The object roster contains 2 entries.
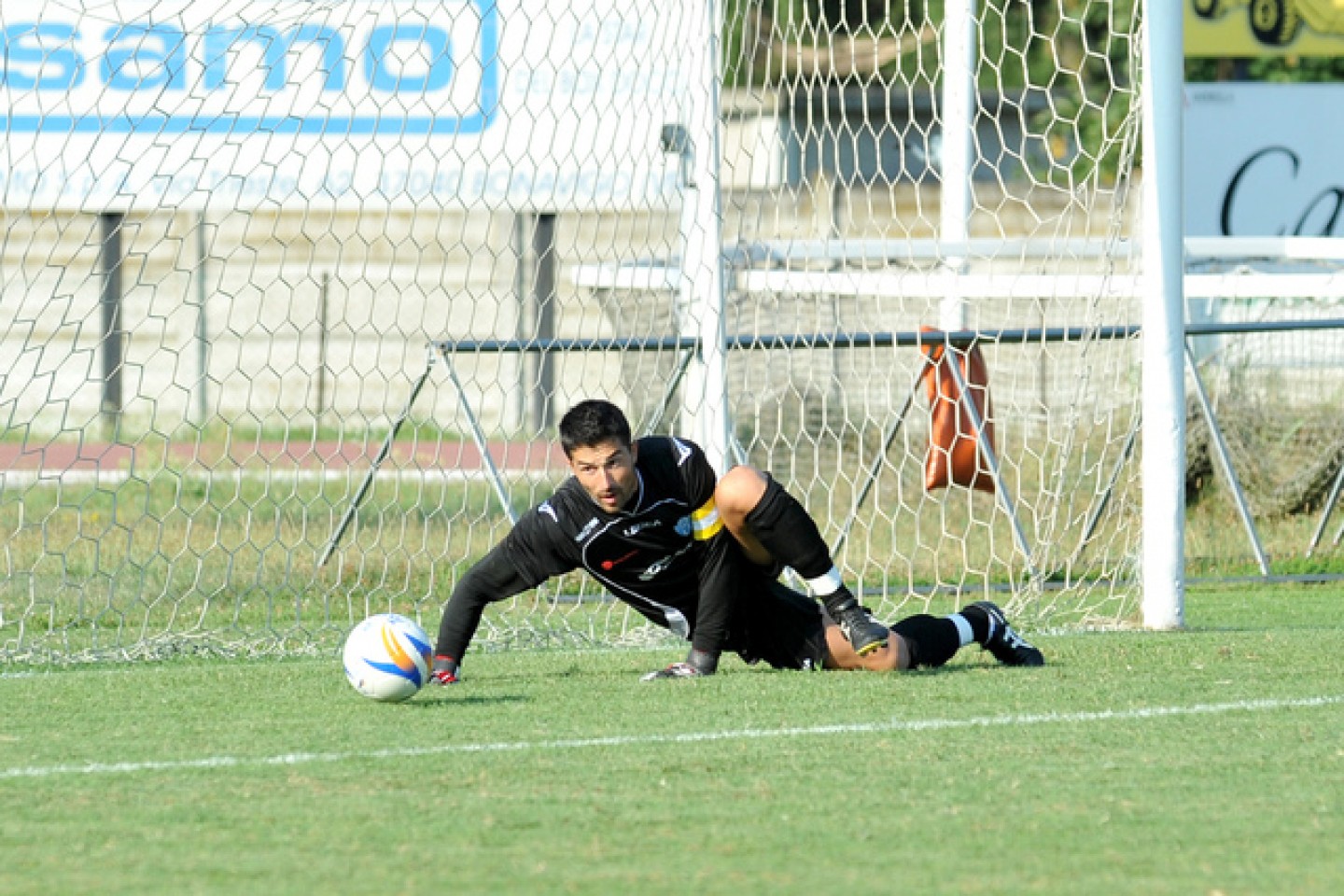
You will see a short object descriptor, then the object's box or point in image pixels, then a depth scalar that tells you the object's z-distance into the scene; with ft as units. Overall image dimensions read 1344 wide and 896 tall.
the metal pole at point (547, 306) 95.04
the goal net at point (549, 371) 59.00
